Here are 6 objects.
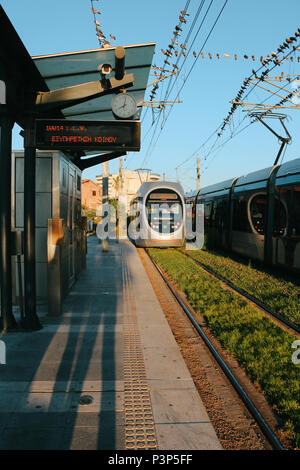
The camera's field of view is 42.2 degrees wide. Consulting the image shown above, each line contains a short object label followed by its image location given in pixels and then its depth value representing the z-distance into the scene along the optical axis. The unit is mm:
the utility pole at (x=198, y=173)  37453
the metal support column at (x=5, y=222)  5875
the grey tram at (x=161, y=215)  15648
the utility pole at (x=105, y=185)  19125
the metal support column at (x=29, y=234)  6176
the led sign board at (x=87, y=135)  6309
